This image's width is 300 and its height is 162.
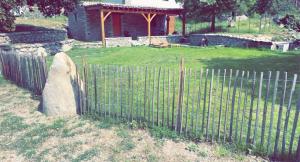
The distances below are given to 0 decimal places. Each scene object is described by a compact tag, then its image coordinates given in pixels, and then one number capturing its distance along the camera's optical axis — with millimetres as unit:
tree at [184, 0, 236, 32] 20603
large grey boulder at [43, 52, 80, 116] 5894
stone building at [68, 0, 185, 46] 19503
